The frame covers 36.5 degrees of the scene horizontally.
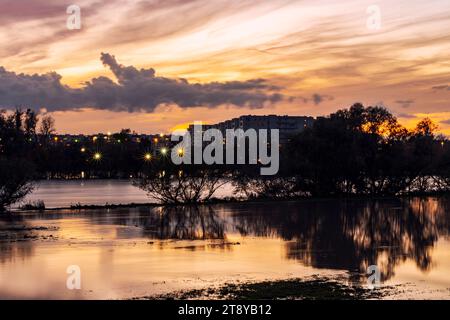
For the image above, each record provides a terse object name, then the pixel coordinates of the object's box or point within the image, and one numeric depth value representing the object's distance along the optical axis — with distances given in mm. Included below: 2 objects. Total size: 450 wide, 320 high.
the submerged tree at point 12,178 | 55812
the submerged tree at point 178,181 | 62531
